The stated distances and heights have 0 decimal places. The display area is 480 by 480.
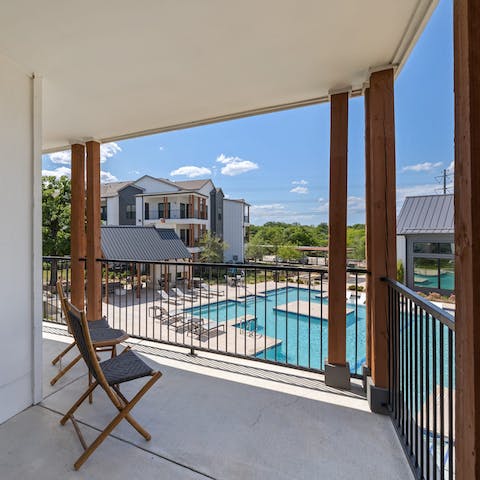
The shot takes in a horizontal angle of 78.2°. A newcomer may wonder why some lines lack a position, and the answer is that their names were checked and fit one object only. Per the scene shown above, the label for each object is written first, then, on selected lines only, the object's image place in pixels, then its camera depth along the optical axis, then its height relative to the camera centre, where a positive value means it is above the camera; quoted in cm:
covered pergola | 172 +131
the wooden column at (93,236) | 373 +9
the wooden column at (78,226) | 379 +23
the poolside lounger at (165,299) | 916 -183
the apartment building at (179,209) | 1652 +204
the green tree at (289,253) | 1579 -59
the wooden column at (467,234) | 72 +2
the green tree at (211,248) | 1645 -34
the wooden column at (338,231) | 246 +9
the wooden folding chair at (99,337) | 229 -76
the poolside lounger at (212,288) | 1102 -184
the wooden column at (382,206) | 218 +27
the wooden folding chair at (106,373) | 165 -79
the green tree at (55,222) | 1003 +73
